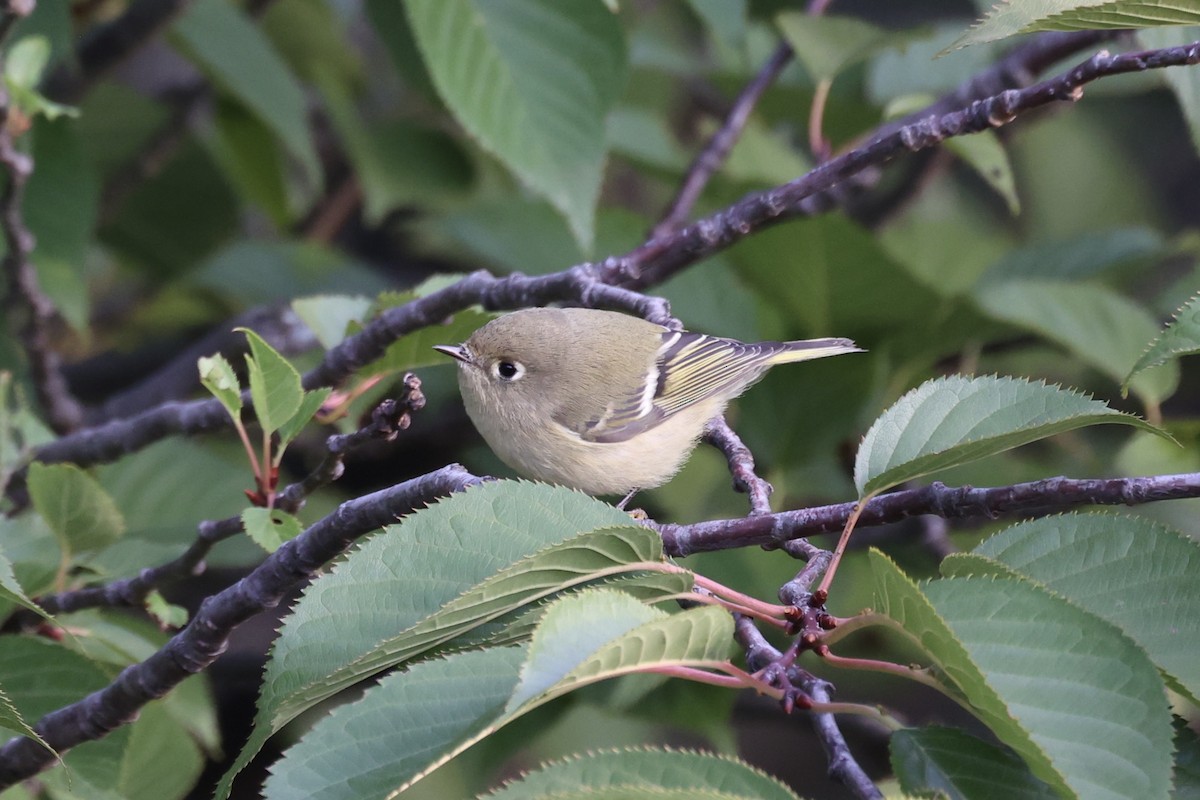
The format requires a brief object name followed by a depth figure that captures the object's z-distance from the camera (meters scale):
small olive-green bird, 4.31
